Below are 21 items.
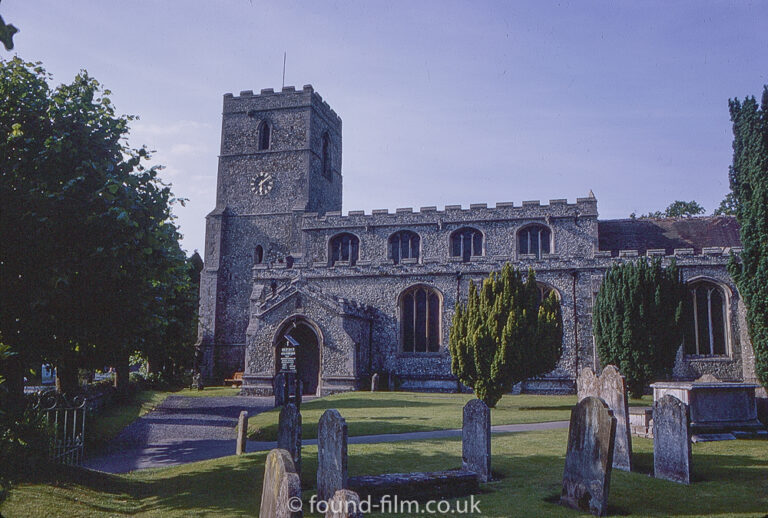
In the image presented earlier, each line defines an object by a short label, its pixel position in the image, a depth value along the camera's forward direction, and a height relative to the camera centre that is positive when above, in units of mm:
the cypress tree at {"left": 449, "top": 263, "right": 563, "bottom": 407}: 17547 +318
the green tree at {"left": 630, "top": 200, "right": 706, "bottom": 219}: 42031 +9830
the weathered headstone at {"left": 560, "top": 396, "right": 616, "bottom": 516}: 7109 -1360
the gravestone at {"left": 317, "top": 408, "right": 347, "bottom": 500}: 7477 -1384
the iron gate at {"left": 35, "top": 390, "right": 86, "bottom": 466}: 9688 -1658
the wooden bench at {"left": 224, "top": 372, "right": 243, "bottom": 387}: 29978 -1747
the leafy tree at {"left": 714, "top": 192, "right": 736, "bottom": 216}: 37541 +9048
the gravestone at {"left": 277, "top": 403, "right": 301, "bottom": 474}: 8922 -1281
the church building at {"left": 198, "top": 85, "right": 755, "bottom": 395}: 24812 +3763
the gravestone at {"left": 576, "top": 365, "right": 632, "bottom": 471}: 9469 -922
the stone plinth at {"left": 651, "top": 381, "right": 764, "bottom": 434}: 11789 -1151
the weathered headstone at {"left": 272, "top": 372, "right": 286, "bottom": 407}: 19984 -1454
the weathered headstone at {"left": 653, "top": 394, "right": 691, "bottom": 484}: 8555 -1355
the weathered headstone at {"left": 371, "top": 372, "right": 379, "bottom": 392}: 25075 -1532
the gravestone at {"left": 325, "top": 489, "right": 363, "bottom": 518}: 3600 -978
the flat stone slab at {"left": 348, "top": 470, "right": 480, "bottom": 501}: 7527 -1793
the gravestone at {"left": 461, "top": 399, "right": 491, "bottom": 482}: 8789 -1399
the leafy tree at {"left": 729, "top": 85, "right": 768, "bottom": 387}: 12336 +2772
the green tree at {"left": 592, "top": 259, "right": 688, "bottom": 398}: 19562 +840
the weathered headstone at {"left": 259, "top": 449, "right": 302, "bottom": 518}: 3902 -974
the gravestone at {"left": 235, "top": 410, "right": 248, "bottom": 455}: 11234 -1668
